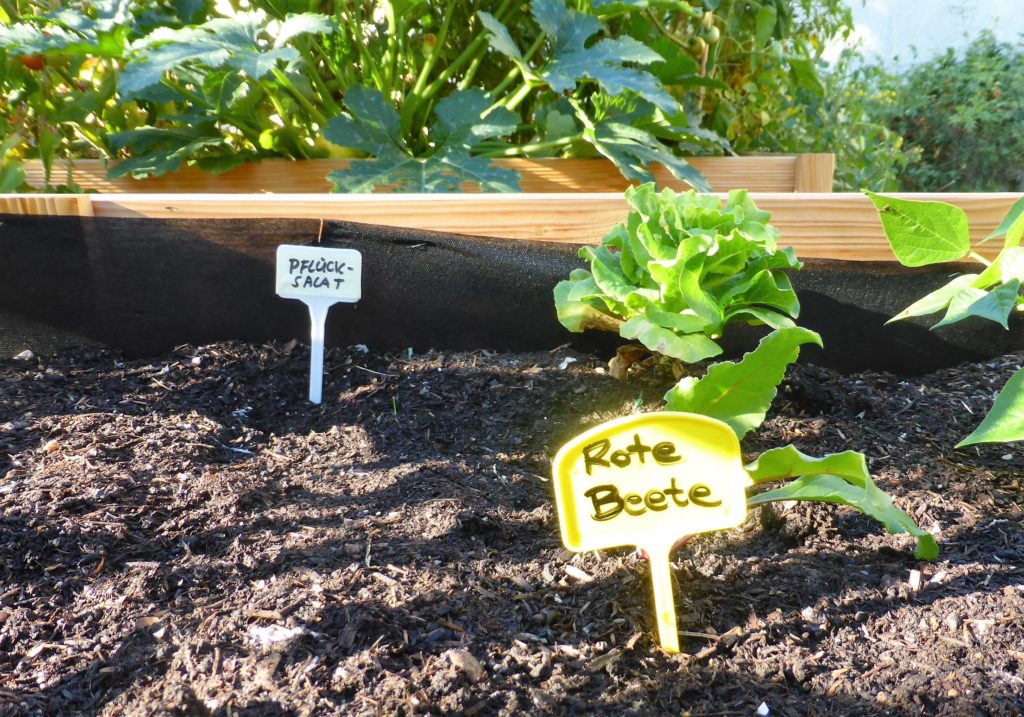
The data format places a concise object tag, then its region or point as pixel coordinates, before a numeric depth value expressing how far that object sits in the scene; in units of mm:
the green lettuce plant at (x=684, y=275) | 949
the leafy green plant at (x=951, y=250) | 768
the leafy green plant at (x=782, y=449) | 775
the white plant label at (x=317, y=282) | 1210
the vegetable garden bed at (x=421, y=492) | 660
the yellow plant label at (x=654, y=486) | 677
